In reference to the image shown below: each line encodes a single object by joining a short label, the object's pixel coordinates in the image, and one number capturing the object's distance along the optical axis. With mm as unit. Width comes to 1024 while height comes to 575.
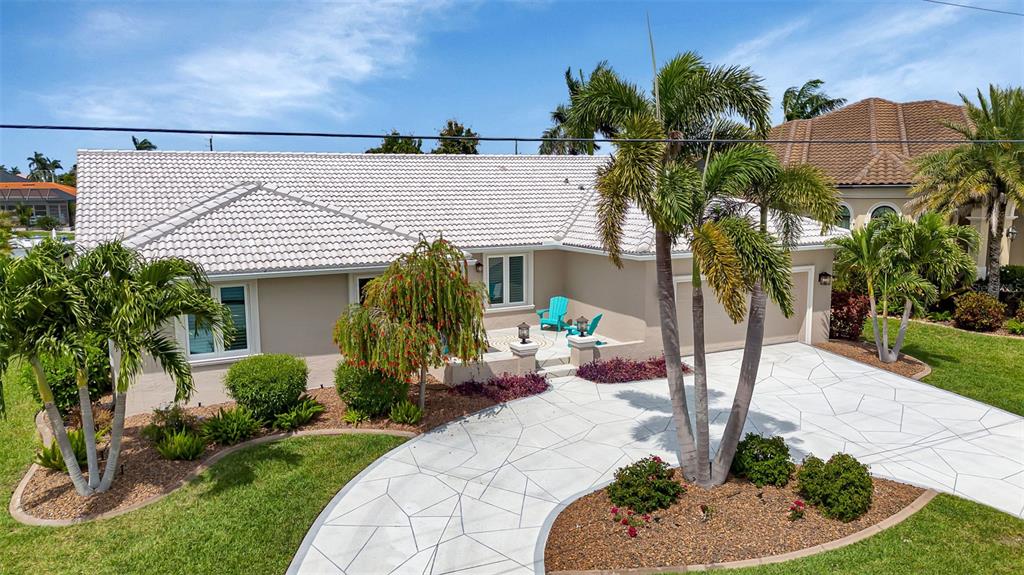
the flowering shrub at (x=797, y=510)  8766
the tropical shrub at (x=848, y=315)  19484
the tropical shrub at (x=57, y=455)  10094
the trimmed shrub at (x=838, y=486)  8781
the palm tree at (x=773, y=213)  8695
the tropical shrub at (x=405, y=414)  12414
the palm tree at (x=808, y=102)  48344
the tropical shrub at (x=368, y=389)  12359
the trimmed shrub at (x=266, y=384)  11789
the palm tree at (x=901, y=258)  16344
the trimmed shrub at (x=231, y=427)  11234
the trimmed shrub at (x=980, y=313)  21109
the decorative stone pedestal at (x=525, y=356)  15455
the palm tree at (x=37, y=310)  8102
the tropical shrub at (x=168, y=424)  11047
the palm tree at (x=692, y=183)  8062
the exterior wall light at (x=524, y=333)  15914
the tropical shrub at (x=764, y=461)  9625
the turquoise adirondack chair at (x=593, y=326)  17188
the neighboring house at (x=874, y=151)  26328
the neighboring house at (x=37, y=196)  74125
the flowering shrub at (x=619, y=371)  15628
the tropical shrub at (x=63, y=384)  12508
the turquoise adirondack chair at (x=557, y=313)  19438
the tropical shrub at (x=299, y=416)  11922
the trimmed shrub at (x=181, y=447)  10461
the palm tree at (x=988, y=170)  21125
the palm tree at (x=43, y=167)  121875
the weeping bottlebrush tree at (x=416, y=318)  11469
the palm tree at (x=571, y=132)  9367
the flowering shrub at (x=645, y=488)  9031
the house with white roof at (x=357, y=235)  13922
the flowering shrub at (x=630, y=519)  8703
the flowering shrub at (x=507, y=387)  14344
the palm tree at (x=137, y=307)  8500
